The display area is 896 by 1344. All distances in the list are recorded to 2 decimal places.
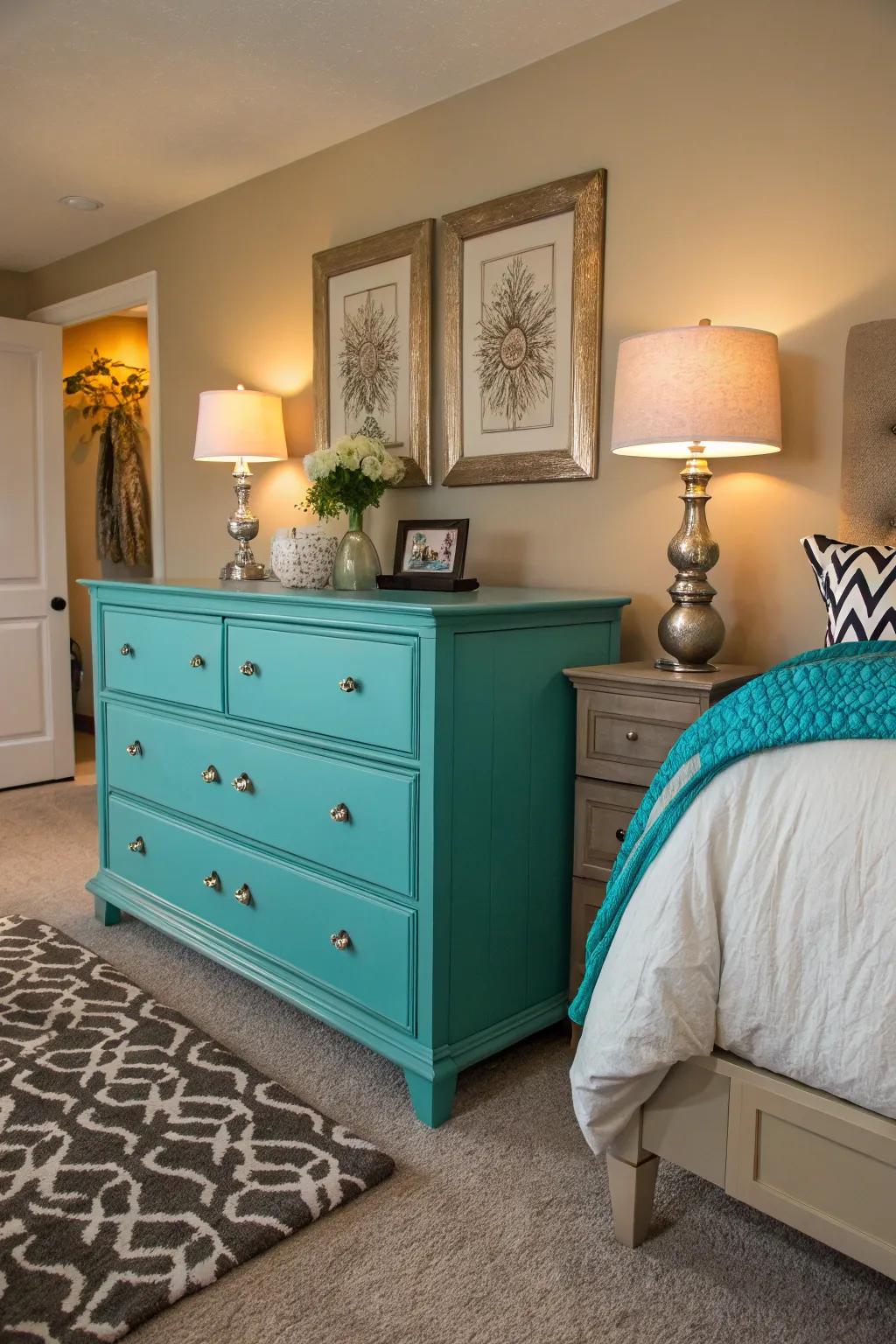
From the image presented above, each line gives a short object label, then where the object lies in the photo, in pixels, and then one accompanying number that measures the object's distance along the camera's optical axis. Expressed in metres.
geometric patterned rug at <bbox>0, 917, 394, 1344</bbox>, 1.47
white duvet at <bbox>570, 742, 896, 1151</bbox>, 1.27
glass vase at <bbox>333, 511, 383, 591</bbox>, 2.55
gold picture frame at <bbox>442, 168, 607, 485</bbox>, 2.51
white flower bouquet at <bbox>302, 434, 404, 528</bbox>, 2.56
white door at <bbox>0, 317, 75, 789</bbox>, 4.51
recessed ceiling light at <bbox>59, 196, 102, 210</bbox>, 3.77
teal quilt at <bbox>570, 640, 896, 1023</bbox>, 1.32
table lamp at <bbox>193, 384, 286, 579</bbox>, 3.18
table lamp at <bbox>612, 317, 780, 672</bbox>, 1.95
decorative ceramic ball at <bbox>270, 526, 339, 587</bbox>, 2.61
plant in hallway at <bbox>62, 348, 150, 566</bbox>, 5.04
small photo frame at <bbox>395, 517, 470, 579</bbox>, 2.60
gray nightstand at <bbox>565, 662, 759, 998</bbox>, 1.99
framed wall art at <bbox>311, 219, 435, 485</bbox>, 2.95
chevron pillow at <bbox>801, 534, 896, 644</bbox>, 1.78
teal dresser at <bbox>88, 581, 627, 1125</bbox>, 1.93
